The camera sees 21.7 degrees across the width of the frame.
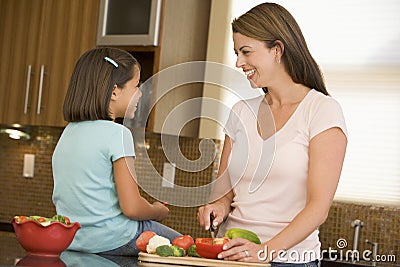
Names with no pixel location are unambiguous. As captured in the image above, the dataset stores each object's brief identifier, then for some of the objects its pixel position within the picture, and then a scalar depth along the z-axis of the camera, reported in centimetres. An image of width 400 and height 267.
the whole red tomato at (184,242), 230
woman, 241
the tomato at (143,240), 230
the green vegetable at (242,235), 229
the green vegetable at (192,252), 228
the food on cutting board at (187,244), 225
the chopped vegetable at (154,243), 227
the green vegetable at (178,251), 225
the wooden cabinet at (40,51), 405
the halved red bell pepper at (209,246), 224
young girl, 242
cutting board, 221
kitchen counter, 211
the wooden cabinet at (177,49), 382
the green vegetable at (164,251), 224
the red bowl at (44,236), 224
